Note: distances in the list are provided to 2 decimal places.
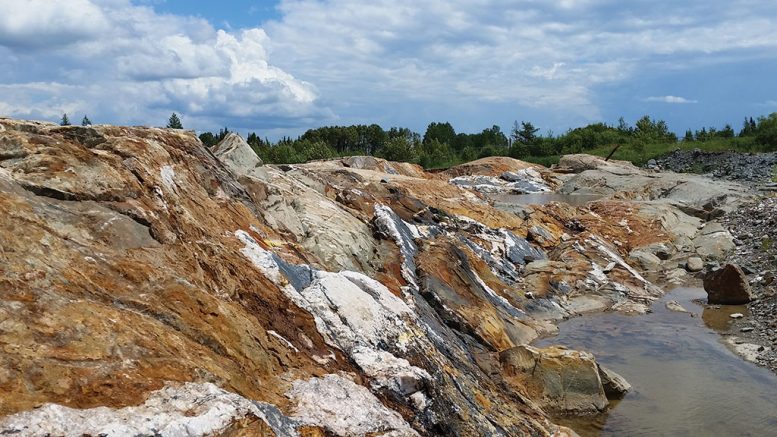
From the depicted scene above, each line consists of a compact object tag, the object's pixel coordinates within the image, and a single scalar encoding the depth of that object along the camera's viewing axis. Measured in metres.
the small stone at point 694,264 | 24.48
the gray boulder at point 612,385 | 12.68
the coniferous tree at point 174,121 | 63.11
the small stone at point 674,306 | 19.44
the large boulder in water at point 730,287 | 19.28
